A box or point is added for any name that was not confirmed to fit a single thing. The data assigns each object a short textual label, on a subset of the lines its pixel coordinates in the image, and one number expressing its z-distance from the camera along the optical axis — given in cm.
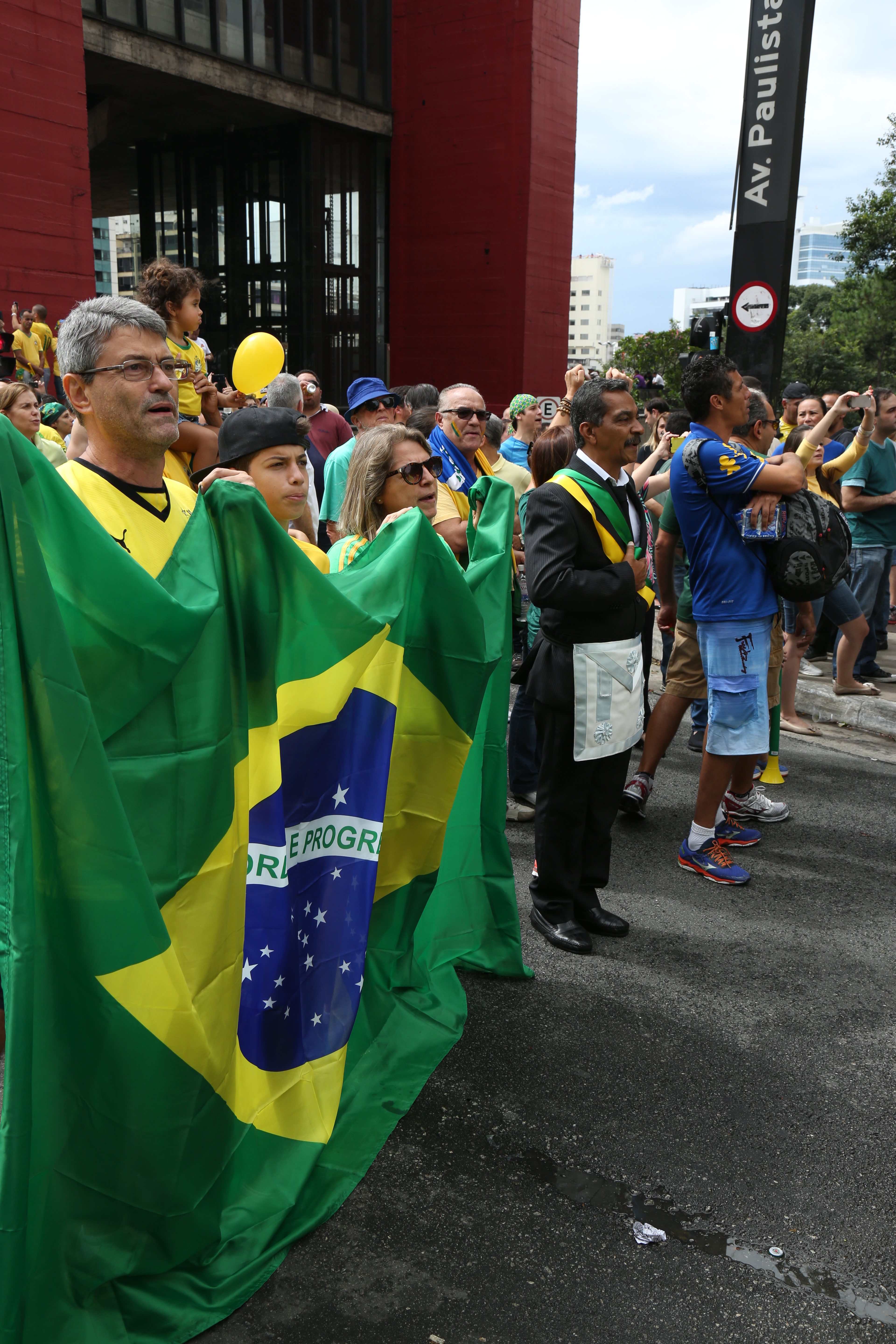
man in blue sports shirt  434
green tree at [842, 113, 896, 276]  3359
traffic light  1000
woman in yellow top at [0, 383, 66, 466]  543
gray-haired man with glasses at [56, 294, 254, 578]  255
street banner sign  1009
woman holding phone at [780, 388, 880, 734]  667
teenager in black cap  305
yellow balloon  621
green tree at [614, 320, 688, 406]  6112
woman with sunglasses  336
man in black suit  368
